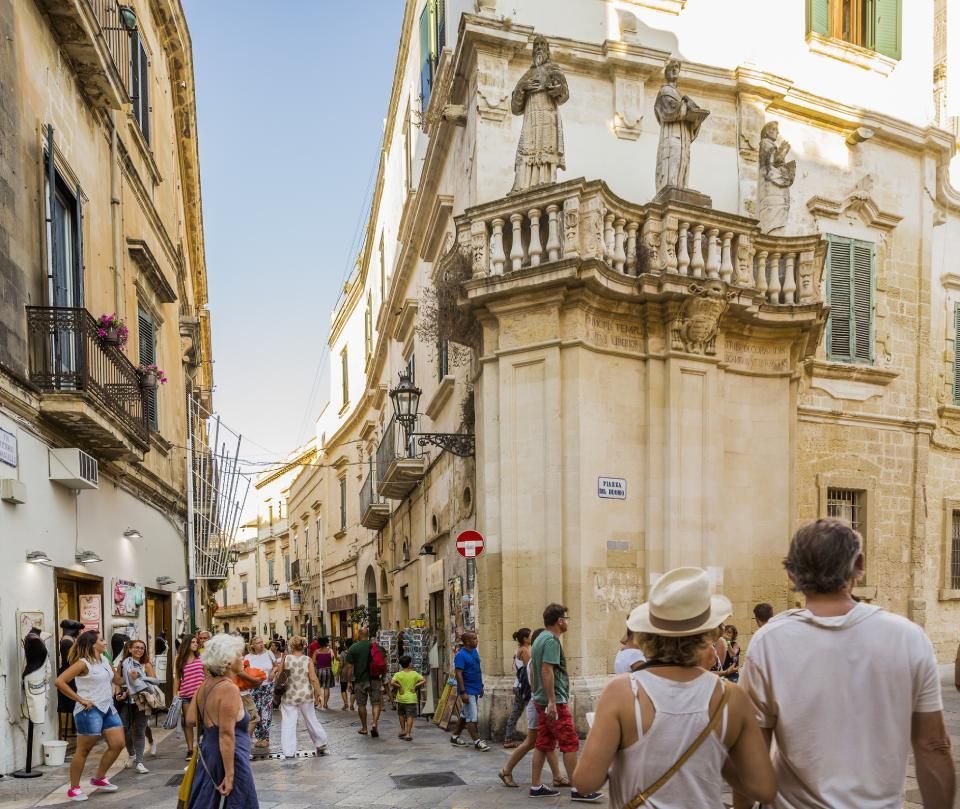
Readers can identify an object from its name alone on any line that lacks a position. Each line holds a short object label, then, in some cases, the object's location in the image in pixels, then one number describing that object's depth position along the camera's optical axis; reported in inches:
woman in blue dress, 227.0
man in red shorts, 339.9
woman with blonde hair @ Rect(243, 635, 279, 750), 498.3
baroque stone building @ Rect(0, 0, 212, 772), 426.3
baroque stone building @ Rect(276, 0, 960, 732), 500.4
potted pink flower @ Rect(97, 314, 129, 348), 498.0
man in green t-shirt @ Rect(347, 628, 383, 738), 588.1
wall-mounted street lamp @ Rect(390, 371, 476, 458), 607.5
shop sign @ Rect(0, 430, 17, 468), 405.4
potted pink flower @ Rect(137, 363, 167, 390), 592.2
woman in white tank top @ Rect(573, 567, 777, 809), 113.3
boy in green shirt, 540.4
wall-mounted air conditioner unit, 470.6
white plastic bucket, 426.6
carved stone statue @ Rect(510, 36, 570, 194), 516.4
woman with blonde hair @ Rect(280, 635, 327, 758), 480.7
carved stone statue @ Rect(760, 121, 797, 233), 617.0
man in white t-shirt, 113.0
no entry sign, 492.4
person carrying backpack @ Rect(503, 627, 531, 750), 432.8
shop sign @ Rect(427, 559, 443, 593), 724.0
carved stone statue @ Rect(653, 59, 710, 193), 543.8
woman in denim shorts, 366.9
